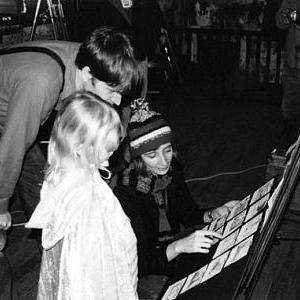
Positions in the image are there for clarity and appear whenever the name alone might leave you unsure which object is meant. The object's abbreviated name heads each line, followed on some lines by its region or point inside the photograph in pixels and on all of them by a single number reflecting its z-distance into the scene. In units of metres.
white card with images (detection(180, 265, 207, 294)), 1.53
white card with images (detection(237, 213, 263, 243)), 1.42
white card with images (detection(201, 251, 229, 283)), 1.45
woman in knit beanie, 2.02
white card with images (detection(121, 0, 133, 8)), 3.27
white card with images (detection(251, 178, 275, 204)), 1.67
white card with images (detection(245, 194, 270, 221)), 1.53
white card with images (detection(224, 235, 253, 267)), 1.36
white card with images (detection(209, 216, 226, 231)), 1.82
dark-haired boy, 1.86
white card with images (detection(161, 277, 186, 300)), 1.63
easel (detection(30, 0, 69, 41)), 4.44
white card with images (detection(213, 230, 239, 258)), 1.53
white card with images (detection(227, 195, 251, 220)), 1.74
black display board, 1.37
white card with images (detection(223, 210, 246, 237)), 1.63
